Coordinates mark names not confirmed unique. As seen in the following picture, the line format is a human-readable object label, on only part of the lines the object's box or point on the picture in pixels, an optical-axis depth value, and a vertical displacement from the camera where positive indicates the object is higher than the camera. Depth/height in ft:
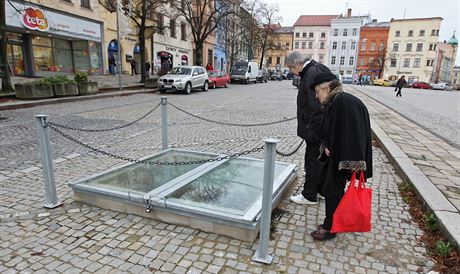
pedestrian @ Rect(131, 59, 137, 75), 95.23 +1.12
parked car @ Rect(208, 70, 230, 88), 82.17 -1.88
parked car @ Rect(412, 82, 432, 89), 186.11 -4.92
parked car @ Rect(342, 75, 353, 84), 190.22 -3.10
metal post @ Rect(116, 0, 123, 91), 58.50 +7.57
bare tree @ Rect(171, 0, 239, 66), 82.58 +15.72
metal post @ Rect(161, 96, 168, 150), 19.00 -3.26
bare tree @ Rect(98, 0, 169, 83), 64.95 +12.79
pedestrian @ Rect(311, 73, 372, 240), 9.17 -1.94
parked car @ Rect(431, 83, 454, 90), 184.75 -5.32
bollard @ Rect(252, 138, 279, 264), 8.69 -3.77
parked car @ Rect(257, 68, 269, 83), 134.00 -1.42
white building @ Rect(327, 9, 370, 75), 258.78 +26.39
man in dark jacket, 11.68 -1.31
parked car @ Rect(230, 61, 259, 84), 114.11 +0.14
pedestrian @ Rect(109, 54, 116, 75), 88.89 +1.46
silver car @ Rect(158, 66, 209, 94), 63.31 -1.70
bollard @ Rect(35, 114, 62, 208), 12.20 -3.78
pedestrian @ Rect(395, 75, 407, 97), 83.71 -1.81
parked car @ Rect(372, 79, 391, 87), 189.67 -4.35
